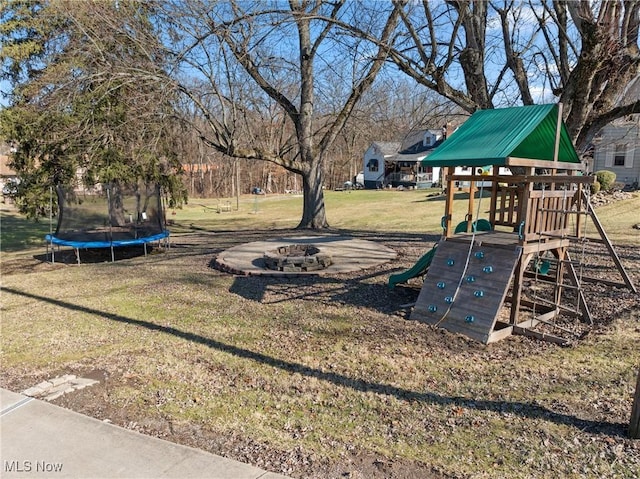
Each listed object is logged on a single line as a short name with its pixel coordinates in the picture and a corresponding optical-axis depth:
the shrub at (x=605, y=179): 21.88
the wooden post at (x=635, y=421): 3.33
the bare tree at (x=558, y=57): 7.20
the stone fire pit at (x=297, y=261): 8.80
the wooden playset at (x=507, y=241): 5.46
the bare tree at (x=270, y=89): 10.16
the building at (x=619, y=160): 24.02
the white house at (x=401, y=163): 43.66
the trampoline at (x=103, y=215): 12.41
